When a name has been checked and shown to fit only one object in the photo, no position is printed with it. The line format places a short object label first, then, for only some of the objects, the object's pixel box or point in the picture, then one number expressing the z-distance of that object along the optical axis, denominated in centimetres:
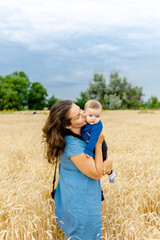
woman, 179
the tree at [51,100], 4522
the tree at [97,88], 3219
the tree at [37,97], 4456
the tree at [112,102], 3131
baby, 175
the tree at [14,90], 3919
